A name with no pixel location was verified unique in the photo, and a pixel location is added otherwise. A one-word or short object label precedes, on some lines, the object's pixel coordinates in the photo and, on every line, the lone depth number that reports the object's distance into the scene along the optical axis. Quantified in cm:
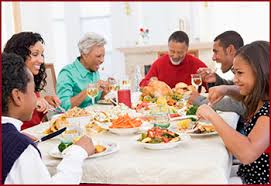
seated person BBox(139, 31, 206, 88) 347
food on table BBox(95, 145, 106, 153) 132
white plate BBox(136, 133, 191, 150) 131
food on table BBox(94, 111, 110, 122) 182
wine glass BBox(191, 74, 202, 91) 241
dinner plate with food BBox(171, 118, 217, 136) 152
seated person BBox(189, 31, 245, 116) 272
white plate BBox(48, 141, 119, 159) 128
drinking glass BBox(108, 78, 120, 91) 251
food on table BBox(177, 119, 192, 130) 163
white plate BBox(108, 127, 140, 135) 159
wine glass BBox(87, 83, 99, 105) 224
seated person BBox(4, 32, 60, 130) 214
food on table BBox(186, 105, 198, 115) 185
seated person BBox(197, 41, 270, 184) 129
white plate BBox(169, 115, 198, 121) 176
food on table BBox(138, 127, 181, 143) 135
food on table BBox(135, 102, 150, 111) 219
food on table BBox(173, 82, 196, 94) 258
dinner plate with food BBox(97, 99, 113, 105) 257
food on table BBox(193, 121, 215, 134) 153
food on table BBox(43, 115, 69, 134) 164
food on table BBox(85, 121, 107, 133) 169
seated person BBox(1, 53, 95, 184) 107
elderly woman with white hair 266
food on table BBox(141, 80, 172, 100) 248
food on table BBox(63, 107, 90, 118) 167
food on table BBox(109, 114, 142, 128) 161
